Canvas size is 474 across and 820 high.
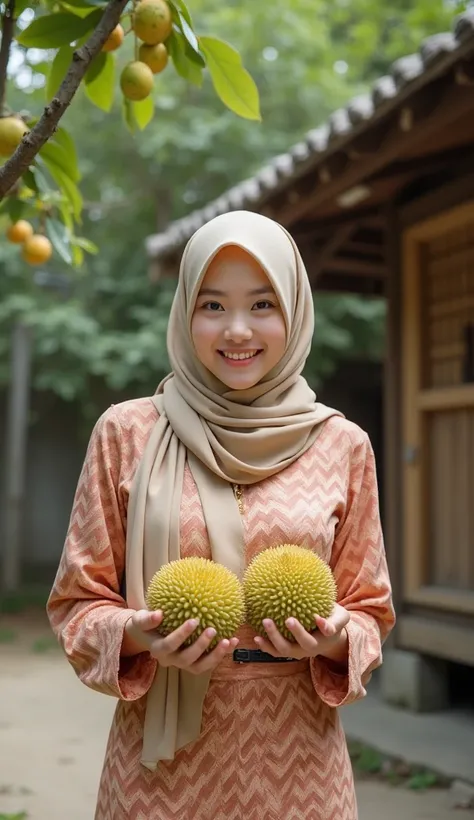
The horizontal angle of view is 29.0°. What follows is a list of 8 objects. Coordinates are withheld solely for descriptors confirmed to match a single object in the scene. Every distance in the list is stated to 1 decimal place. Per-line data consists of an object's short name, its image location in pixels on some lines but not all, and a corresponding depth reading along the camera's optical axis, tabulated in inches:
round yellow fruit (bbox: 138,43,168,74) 70.6
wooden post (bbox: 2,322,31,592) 329.7
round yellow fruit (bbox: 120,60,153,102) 70.0
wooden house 163.9
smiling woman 53.7
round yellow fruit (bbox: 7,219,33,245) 93.0
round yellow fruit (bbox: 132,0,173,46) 65.4
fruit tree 60.5
